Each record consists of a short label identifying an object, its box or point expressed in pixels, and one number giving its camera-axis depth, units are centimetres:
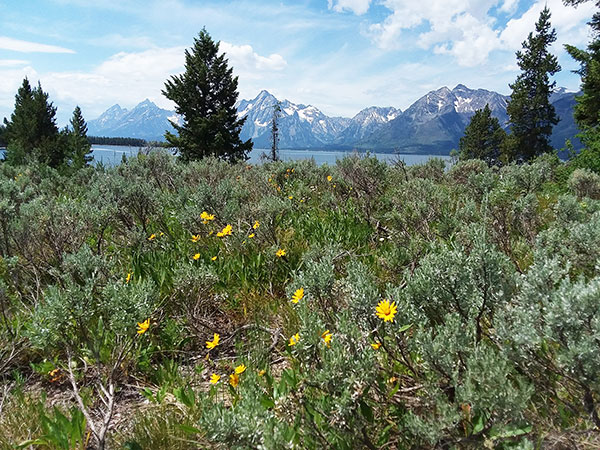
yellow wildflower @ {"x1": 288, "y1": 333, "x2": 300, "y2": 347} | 174
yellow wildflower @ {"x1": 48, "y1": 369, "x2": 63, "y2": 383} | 248
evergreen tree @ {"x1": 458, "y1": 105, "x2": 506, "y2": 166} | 5256
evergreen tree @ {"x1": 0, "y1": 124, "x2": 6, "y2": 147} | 6000
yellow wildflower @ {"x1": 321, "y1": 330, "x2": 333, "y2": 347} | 180
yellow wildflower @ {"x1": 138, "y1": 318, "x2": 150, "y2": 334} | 220
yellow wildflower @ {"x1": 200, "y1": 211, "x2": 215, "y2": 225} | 412
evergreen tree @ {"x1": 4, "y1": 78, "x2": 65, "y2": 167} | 3881
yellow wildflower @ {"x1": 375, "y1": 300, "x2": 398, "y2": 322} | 172
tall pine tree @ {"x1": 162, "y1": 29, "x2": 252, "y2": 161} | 3272
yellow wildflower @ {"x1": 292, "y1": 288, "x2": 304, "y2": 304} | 223
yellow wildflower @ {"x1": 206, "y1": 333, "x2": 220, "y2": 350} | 237
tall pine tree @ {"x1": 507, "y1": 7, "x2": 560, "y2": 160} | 3662
